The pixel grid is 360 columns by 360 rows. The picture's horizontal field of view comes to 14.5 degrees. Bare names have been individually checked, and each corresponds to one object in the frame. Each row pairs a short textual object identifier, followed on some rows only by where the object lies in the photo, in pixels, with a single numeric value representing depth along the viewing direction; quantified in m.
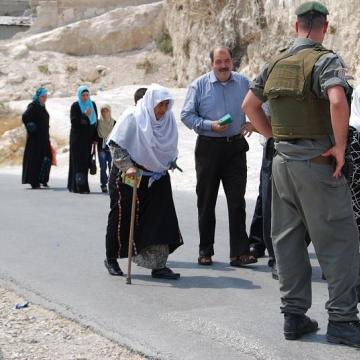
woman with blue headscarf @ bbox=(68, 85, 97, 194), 24.17
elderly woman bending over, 11.55
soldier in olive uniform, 7.76
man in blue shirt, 12.22
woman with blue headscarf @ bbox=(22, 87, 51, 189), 26.27
